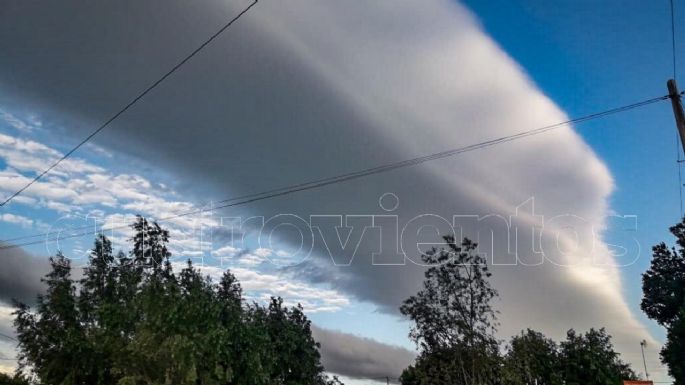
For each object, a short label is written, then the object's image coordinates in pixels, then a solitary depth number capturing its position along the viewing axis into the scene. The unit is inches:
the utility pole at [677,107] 619.2
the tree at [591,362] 2097.7
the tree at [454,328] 1616.6
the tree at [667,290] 1973.4
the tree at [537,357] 1849.2
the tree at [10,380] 1415.6
